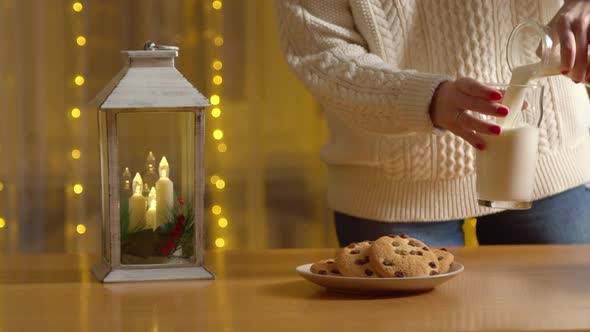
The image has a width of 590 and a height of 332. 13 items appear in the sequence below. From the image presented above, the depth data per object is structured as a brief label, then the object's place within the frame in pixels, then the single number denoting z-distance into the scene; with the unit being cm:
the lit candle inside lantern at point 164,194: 196
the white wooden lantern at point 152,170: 195
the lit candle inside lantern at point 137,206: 196
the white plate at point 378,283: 179
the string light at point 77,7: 370
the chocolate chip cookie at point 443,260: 186
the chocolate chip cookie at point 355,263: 183
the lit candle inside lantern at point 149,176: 196
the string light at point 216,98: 376
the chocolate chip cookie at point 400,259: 181
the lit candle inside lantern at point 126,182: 196
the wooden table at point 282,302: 168
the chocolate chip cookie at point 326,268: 186
